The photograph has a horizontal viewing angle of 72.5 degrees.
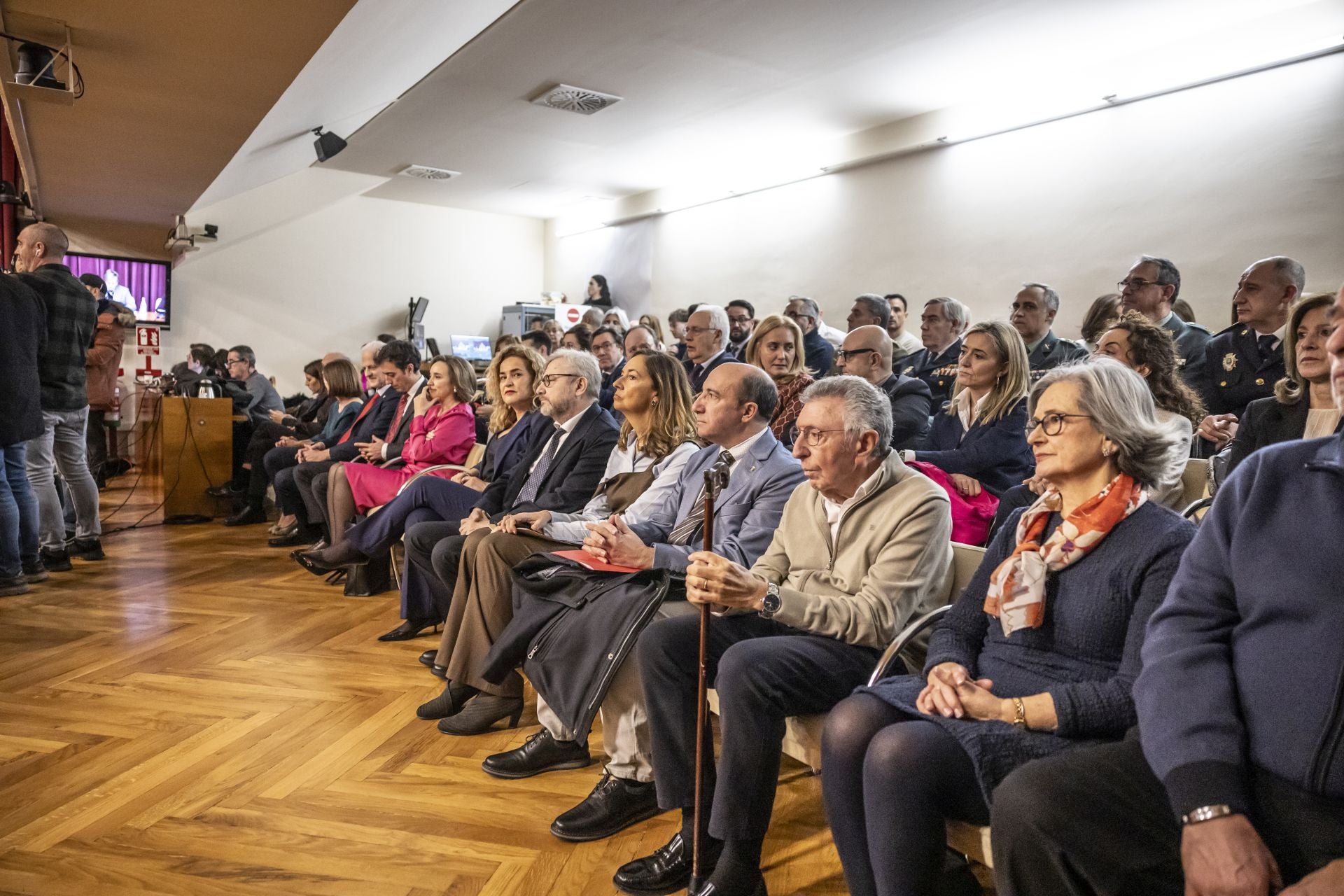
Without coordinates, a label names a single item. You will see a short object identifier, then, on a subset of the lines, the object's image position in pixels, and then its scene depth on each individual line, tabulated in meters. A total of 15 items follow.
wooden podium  6.29
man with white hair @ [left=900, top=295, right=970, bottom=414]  4.92
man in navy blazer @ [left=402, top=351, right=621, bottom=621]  3.24
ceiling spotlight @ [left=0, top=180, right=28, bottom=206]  7.73
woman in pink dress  4.31
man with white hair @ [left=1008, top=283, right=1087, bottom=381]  4.65
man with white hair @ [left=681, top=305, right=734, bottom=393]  5.23
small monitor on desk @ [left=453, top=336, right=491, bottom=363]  11.05
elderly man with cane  1.72
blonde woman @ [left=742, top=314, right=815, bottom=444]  4.07
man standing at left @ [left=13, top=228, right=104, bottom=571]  4.50
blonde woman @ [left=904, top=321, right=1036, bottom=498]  3.15
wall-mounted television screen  9.55
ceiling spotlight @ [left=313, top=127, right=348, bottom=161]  7.96
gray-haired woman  1.40
